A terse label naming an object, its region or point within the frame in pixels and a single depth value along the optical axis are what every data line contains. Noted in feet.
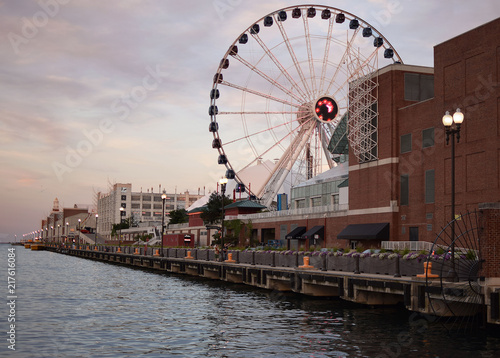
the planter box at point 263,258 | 154.20
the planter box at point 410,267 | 97.95
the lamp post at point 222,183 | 180.82
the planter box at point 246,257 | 166.09
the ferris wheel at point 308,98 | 251.60
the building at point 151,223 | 613.52
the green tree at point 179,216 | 579.48
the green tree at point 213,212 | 360.69
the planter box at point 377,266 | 106.63
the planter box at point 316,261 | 130.05
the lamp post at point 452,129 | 86.84
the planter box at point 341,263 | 118.62
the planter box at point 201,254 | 202.12
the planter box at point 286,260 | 141.64
